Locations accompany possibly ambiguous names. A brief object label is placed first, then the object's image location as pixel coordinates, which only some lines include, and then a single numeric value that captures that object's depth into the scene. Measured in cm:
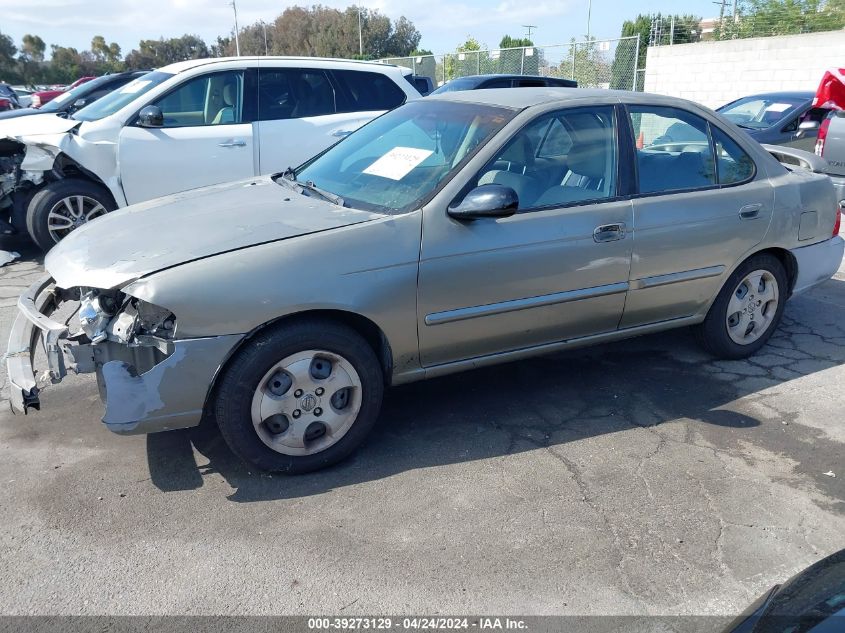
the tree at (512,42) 4544
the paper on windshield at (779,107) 1070
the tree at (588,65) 1969
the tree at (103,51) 7381
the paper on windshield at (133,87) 747
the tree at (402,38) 6562
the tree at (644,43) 1928
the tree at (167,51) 7262
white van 699
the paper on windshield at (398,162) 392
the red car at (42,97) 2200
